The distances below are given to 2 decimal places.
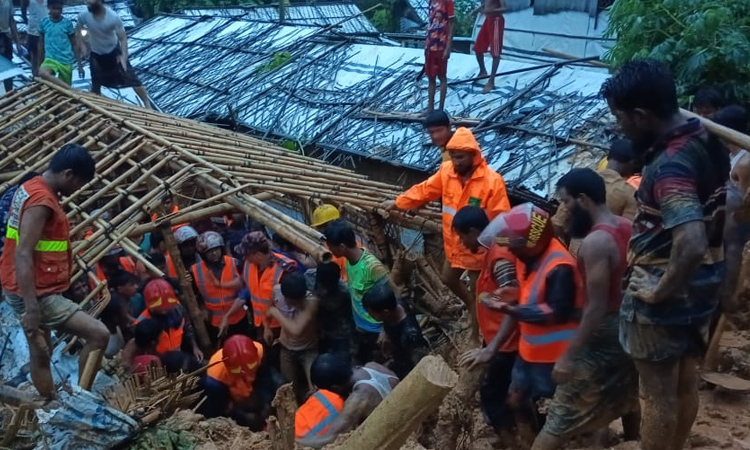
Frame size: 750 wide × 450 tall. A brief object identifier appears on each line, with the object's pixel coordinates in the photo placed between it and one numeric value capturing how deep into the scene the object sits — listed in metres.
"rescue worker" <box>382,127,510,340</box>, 5.52
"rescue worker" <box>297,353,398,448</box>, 3.97
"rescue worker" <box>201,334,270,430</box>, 5.16
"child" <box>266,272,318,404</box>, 5.25
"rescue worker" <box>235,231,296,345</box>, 5.89
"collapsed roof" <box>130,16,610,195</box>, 9.53
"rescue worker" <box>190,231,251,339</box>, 6.30
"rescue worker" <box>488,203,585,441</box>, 3.64
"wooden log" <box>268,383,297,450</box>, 3.38
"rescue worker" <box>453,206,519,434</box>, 3.99
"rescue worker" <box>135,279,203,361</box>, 5.63
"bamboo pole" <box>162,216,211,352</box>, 6.11
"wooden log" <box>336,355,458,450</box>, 2.59
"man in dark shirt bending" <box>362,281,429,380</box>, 5.10
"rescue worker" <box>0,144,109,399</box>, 4.31
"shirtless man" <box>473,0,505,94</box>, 10.39
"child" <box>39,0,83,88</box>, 9.33
